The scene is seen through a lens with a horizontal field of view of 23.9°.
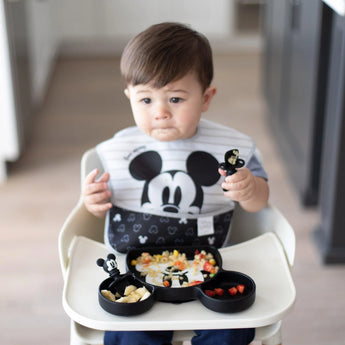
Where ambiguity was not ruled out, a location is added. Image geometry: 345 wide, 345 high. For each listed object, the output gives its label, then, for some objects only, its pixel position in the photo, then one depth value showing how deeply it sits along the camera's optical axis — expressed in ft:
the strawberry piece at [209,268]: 3.95
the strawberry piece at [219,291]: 3.83
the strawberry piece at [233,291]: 3.81
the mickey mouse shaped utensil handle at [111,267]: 3.83
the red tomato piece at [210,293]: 3.80
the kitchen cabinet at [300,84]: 6.76
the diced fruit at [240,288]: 3.81
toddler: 4.00
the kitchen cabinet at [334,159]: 5.92
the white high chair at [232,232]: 3.94
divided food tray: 3.65
